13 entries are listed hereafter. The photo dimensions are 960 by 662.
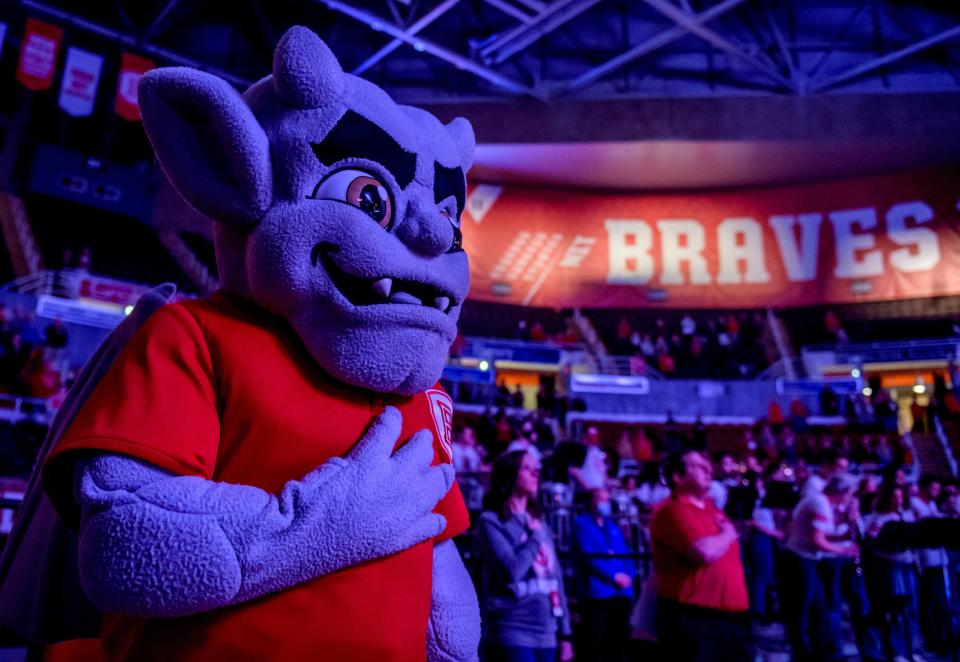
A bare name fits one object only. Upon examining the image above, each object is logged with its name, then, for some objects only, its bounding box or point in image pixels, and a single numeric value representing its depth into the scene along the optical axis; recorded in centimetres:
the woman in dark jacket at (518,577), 309
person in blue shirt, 403
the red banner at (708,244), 1462
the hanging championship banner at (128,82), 1028
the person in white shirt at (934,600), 556
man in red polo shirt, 311
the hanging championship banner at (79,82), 1078
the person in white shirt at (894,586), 494
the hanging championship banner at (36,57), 1041
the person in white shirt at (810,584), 503
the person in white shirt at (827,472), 517
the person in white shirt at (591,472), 501
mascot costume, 90
